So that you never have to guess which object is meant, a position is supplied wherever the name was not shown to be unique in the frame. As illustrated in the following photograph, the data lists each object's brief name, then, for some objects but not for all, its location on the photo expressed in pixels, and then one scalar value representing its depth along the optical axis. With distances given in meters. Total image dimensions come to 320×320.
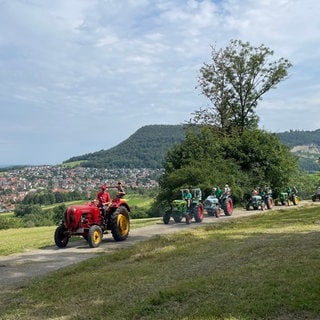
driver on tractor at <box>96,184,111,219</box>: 14.77
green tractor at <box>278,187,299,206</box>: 30.92
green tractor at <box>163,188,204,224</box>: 20.08
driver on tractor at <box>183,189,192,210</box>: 20.29
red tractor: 13.81
